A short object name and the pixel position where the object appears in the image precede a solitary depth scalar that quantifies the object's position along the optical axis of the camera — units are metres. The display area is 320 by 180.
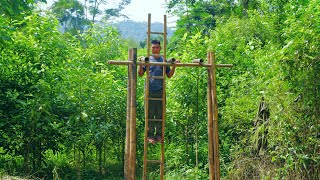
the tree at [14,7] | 7.66
